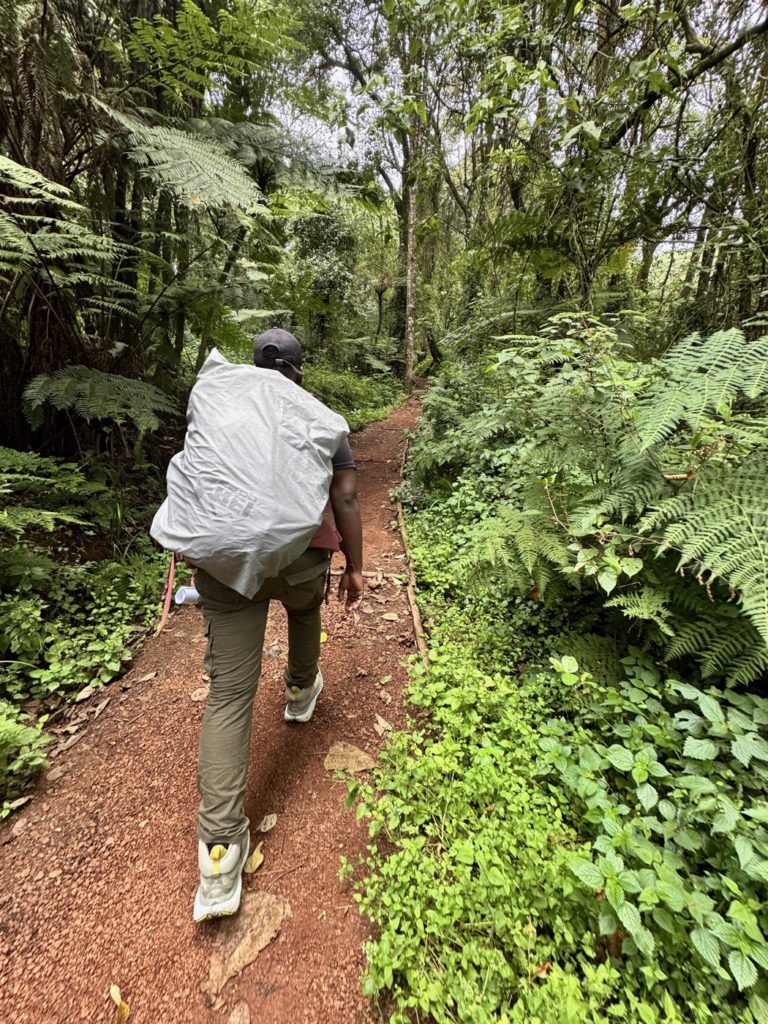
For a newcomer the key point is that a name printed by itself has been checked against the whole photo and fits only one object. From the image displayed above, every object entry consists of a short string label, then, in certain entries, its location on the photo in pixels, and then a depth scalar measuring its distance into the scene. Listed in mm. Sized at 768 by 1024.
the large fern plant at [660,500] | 2131
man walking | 1888
